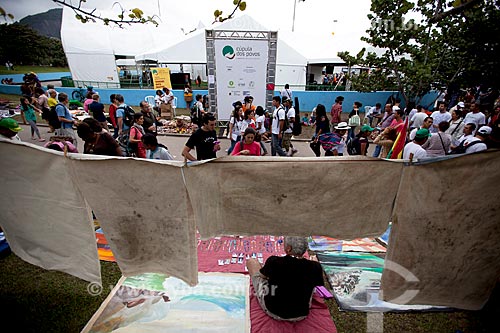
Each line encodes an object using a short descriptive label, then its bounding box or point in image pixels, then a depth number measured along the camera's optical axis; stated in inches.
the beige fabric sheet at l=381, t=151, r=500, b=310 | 72.2
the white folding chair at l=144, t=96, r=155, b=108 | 520.0
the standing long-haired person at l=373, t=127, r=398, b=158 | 222.7
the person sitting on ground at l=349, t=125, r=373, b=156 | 201.6
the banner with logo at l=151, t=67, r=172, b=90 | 592.4
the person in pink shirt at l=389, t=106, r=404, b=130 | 259.9
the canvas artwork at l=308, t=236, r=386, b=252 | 154.7
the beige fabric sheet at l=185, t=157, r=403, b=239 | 73.4
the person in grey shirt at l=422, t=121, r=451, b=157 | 191.5
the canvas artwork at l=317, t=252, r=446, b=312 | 118.5
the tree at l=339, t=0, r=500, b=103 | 310.0
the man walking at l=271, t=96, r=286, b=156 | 267.4
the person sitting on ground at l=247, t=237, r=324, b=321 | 97.9
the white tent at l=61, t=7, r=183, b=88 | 810.2
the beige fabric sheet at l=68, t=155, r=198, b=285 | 79.7
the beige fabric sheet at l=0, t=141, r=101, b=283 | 89.5
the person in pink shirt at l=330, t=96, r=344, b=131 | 367.8
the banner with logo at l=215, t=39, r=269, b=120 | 361.4
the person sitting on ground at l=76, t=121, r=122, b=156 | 147.4
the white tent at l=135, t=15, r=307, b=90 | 518.9
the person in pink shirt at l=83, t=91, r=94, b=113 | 355.2
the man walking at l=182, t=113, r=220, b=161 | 173.5
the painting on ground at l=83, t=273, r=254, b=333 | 109.3
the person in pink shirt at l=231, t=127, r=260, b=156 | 161.1
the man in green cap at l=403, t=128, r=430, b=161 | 168.2
